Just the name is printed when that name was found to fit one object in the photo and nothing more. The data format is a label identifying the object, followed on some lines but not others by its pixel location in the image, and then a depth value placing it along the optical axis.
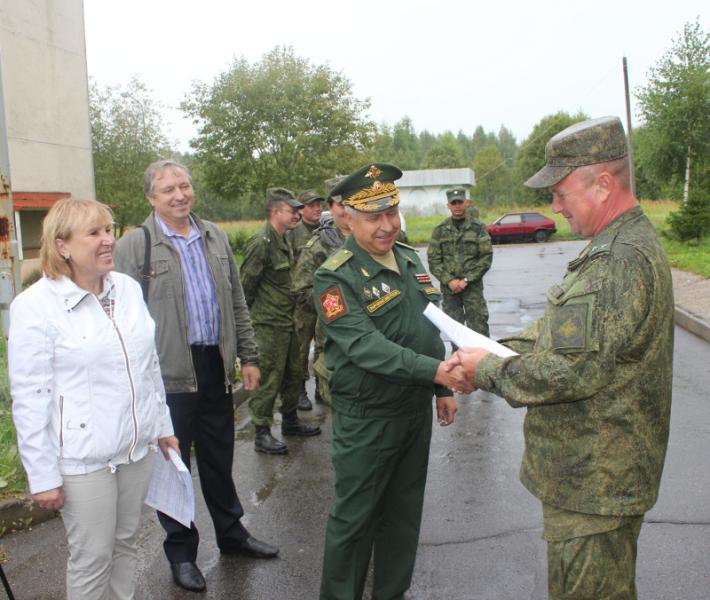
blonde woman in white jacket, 2.36
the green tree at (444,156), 86.56
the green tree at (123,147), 25.14
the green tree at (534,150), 65.56
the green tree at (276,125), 25.31
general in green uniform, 2.83
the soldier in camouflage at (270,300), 5.52
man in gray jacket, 3.30
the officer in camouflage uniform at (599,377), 2.01
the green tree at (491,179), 71.19
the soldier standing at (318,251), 5.55
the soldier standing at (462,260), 7.75
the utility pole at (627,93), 27.24
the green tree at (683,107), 26.44
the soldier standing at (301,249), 6.56
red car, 31.47
